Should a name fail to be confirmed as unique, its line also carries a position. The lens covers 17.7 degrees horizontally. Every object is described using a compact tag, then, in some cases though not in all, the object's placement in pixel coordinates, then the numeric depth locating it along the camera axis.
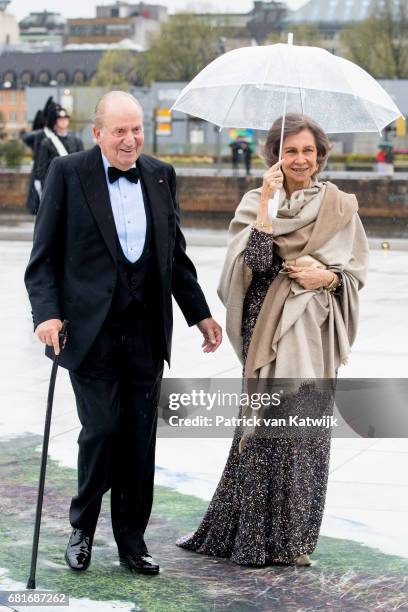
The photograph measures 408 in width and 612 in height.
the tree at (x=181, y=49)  84.88
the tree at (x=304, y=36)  84.19
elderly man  4.53
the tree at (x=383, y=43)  70.94
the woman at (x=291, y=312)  4.70
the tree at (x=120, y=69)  94.82
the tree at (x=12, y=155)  50.62
